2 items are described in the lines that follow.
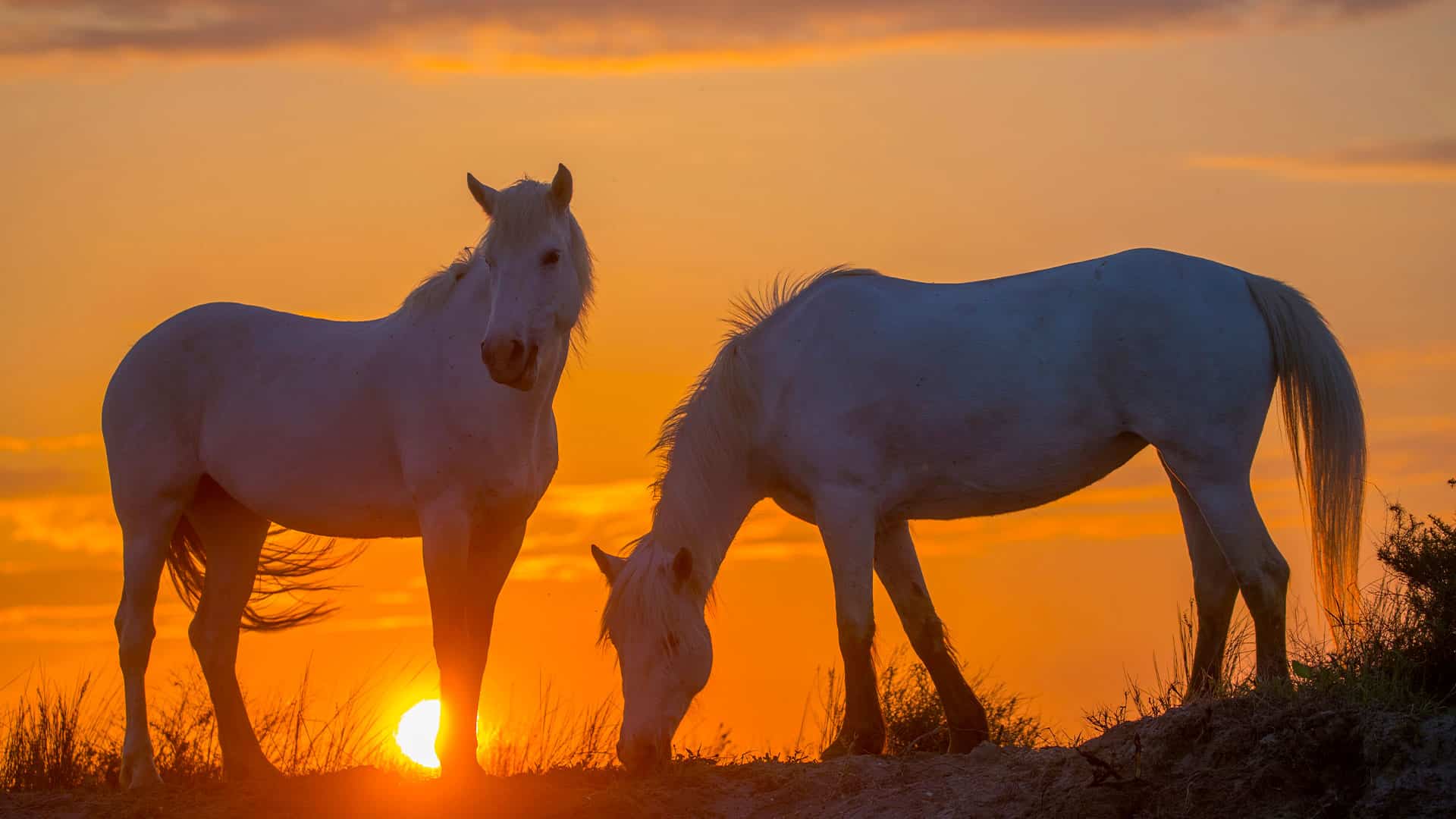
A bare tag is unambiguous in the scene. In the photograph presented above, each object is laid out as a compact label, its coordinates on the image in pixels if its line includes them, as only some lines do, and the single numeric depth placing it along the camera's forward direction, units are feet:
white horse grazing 45.24
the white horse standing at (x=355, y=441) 43.27
